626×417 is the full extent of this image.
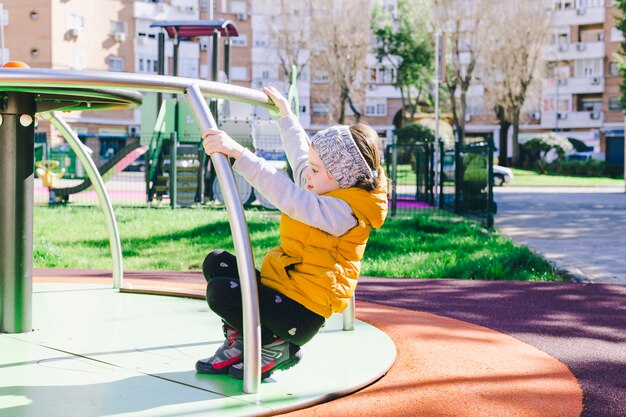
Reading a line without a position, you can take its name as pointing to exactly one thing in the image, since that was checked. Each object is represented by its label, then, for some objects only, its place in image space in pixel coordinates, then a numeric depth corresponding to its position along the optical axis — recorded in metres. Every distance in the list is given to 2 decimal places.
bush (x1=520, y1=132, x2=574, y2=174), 39.31
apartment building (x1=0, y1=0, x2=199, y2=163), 43.25
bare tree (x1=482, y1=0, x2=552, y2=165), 37.09
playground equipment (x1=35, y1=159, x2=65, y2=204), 14.66
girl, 2.94
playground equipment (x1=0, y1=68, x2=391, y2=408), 2.83
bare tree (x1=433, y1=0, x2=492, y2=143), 37.69
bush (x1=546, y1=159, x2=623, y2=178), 36.32
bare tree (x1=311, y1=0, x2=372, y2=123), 40.06
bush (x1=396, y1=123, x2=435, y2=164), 36.50
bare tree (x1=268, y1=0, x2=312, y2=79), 41.94
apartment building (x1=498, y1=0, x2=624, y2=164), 51.66
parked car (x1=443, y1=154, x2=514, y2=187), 28.91
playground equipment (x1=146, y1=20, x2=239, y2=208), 14.98
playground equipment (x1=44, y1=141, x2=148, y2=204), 15.02
